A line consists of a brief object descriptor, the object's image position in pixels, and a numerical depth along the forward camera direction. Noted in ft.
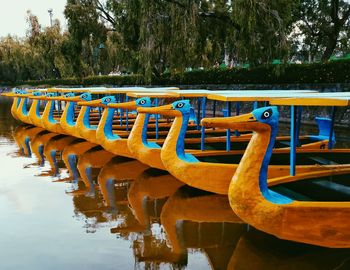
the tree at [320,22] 76.79
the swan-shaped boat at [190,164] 24.05
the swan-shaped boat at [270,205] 16.88
